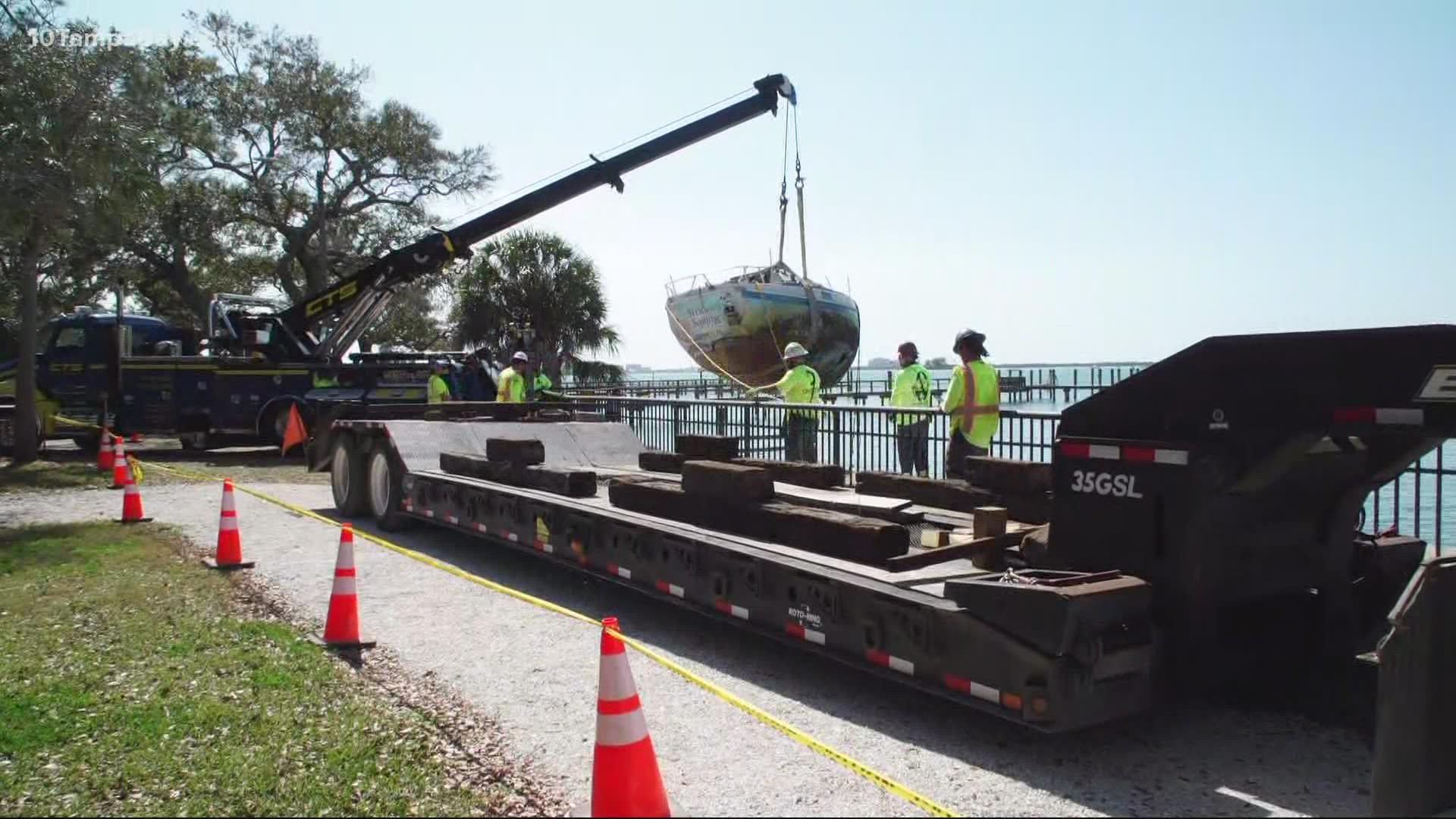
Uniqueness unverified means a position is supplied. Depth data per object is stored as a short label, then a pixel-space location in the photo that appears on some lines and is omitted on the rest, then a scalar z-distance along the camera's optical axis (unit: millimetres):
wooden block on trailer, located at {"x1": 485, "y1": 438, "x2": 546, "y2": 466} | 8891
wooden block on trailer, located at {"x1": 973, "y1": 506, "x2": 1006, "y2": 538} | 5695
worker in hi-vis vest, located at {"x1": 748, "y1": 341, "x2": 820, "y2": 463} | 12852
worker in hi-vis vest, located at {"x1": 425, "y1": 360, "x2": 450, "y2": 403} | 18344
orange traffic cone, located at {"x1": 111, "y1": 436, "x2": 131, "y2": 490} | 15453
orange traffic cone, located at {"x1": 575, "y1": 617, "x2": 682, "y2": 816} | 3418
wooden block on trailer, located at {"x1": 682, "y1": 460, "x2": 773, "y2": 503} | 6398
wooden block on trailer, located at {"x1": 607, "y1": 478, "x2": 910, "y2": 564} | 5426
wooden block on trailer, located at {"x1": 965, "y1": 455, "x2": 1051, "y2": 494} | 6438
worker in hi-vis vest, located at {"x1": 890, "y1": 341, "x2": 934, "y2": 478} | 11188
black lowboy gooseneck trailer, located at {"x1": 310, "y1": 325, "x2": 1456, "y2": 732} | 4223
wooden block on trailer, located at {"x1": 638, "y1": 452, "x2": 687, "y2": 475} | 9180
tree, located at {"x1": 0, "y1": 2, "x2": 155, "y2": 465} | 11953
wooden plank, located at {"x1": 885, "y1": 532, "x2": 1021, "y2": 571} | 5355
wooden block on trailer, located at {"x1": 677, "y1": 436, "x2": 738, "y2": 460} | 8469
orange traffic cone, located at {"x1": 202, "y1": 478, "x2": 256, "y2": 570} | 9141
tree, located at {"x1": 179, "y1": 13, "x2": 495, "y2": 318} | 35500
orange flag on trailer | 19656
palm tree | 34094
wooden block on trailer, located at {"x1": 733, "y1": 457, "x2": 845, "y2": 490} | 7785
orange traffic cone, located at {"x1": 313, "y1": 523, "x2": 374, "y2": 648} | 6449
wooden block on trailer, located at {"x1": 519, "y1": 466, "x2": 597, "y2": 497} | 8148
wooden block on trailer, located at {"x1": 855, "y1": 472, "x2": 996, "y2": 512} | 6930
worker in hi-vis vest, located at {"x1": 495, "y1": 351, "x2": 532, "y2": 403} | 14859
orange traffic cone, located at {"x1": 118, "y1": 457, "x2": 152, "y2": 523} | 11867
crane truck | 20547
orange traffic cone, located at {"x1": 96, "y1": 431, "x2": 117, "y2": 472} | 17828
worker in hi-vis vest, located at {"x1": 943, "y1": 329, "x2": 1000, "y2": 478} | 8728
